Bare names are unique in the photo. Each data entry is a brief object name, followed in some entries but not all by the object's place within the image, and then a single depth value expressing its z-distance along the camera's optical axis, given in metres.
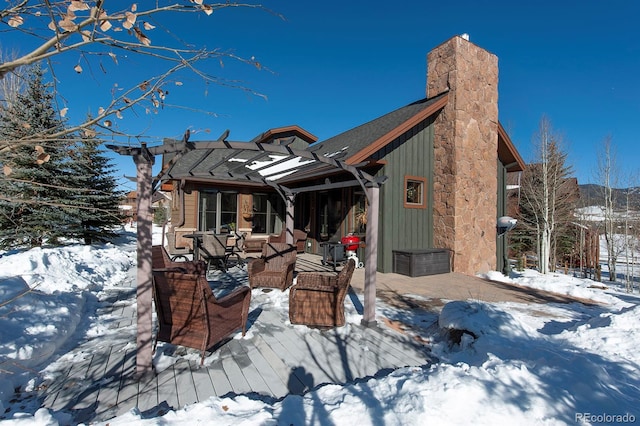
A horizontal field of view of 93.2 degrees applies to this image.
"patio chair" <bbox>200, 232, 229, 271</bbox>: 6.90
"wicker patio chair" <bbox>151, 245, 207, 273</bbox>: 4.55
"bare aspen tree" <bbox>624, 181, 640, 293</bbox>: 13.14
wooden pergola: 2.61
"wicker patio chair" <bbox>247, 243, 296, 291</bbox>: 5.17
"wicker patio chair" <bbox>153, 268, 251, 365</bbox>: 2.73
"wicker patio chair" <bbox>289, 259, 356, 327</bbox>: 3.60
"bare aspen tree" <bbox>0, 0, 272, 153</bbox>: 1.38
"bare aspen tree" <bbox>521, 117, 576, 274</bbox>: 13.23
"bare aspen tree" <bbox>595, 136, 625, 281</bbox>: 13.38
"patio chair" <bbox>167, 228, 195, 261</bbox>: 9.77
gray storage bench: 7.17
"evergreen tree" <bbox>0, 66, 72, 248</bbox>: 8.98
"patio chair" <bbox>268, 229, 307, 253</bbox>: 7.27
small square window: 8.16
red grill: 7.94
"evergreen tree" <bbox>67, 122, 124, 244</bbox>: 10.32
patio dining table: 7.07
